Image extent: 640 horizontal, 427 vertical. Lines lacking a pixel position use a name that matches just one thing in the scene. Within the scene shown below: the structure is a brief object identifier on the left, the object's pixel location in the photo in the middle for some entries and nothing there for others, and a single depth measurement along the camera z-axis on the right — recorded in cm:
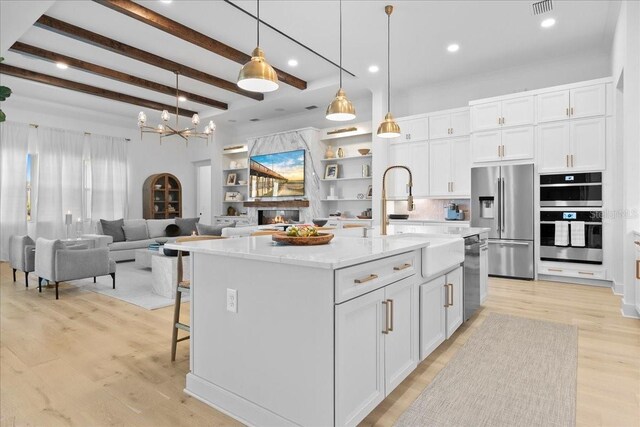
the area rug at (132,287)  423
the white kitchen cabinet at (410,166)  639
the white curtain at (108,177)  847
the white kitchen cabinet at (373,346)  160
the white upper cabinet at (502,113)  528
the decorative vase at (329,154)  771
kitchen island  159
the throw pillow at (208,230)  676
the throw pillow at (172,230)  793
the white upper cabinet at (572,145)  478
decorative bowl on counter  217
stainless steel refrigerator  524
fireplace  838
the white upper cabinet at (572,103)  477
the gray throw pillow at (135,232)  759
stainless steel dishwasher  321
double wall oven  479
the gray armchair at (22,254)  502
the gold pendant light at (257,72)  241
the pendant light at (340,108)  317
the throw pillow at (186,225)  816
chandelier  560
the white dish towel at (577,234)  484
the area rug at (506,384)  191
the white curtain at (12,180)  721
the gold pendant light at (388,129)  370
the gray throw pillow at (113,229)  740
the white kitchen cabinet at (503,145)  527
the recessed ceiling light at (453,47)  510
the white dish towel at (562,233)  497
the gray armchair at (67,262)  443
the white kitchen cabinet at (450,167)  599
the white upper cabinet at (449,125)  599
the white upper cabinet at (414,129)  636
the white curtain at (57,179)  769
